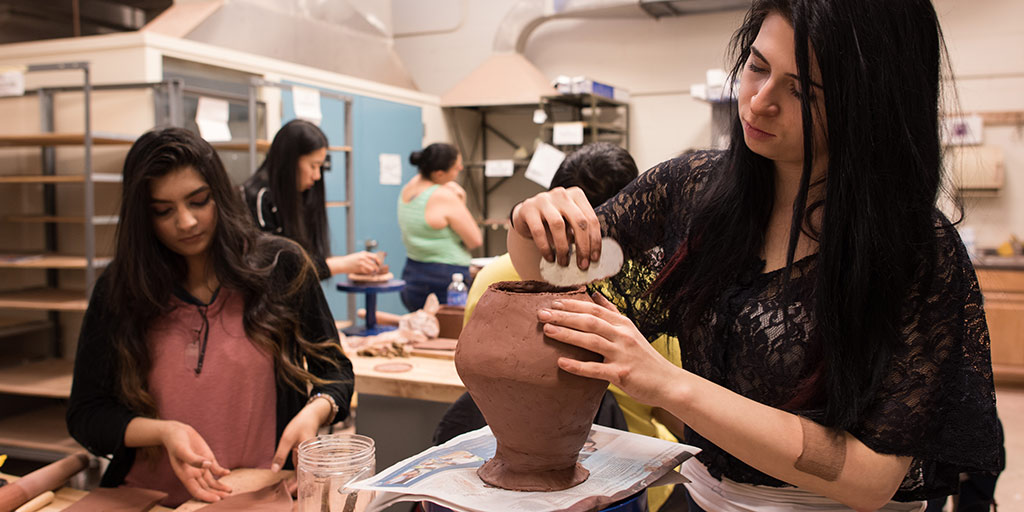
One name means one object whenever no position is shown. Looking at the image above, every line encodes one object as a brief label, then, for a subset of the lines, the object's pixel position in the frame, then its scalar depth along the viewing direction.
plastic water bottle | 3.27
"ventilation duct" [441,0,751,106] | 6.04
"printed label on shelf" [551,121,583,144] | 5.55
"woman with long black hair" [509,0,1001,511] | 0.95
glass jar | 1.05
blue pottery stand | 3.11
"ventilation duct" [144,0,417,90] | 4.57
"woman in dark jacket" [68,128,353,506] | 1.57
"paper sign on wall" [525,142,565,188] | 3.99
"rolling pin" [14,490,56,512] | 1.27
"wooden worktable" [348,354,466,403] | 2.31
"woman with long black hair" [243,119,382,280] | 3.13
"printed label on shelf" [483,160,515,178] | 6.31
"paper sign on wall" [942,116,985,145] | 5.26
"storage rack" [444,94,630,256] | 6.39
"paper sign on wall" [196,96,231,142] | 3.66
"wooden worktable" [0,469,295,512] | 1.31
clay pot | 0.97
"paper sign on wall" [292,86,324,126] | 4.08
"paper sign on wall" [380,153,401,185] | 5.87
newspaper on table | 0.91
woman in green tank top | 4.21
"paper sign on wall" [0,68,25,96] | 3.13
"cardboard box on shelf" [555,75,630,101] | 5.65
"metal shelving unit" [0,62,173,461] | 3.29
